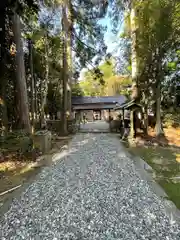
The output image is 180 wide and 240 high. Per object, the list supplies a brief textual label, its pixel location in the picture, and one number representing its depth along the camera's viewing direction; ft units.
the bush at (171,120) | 24.58
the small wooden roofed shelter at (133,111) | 20.94
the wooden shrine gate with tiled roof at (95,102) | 48.26
